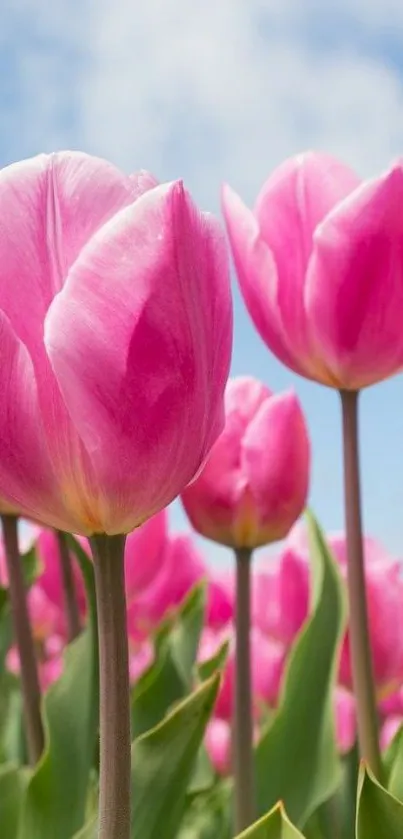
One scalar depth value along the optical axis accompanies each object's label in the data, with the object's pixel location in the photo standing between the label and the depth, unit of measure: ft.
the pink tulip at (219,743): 3.26
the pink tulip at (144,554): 2.90
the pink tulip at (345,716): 3.27
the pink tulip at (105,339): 1.82
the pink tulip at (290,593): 2.93
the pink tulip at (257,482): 2.48
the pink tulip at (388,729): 3.27
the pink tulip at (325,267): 2.31
